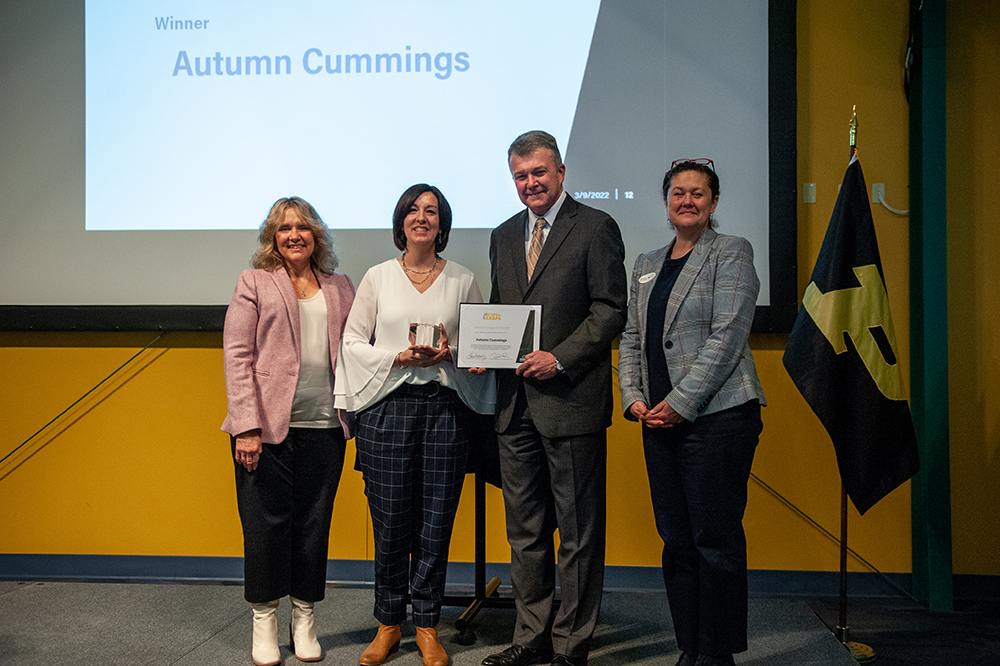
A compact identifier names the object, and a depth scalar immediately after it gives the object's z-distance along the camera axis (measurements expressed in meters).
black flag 2.56
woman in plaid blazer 2.09
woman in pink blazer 2.35
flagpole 2.57
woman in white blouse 2.33
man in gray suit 2.23
